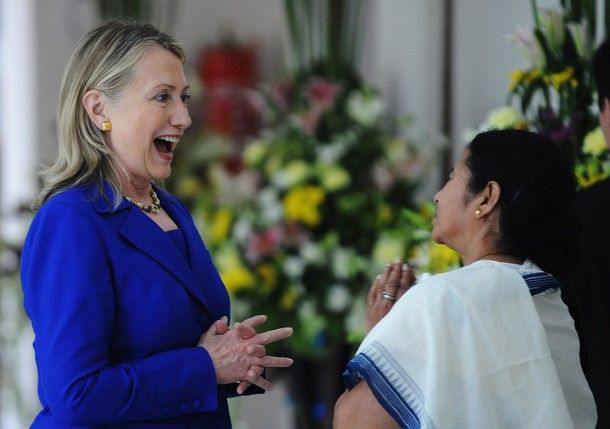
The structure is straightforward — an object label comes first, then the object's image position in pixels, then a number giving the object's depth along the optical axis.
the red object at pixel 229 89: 11.12
